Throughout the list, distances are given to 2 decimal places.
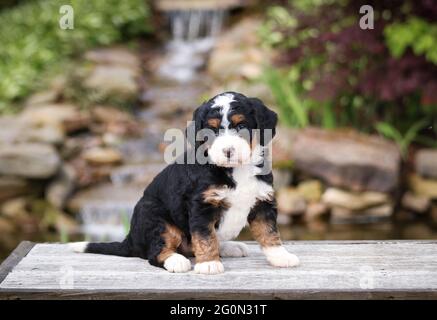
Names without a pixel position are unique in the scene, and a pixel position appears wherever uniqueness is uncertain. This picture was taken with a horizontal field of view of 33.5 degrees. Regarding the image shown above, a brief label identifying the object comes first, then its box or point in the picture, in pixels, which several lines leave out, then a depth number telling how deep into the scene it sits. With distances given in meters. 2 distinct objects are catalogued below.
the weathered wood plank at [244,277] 3.44
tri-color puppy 3.55
